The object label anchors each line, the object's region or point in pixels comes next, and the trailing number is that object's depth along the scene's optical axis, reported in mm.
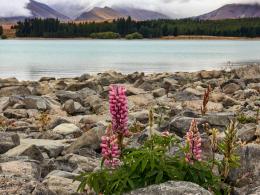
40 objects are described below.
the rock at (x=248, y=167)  7438
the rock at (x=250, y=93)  22109
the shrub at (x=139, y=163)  5430
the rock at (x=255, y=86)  24741
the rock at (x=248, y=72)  31031
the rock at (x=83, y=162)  9445
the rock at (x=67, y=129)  13781
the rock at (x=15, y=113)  17362
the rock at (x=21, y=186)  6059
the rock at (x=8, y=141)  10742
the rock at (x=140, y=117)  15664
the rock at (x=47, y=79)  39266
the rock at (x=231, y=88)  25156
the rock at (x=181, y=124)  12055
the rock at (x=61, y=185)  7188
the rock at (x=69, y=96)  21631
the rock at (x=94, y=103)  19203
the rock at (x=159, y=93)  23709
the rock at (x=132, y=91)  23156
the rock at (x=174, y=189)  5324
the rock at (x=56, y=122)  14977
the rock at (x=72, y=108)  18953
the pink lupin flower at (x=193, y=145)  5518
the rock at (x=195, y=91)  22188
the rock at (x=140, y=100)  20578
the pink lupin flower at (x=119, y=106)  5422
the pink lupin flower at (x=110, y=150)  5441
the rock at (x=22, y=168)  7797
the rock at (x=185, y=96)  21516
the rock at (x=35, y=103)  19141
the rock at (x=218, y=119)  12844
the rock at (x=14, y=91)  24359
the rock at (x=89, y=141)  11133
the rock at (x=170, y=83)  27609
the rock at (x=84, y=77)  36912
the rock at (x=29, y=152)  9922
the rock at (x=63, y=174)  8211
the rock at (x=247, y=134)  11203
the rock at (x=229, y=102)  19516
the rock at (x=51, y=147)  11039
